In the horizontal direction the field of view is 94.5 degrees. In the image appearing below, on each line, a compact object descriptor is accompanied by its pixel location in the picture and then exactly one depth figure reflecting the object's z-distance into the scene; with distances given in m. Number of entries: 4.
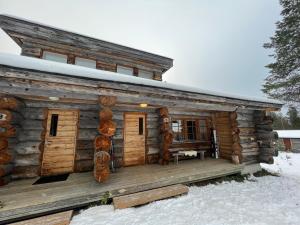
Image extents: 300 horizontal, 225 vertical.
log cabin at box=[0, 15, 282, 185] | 3.43
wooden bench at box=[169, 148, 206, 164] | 6.75
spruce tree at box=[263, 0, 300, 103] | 13.74
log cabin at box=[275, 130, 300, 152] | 18.25
